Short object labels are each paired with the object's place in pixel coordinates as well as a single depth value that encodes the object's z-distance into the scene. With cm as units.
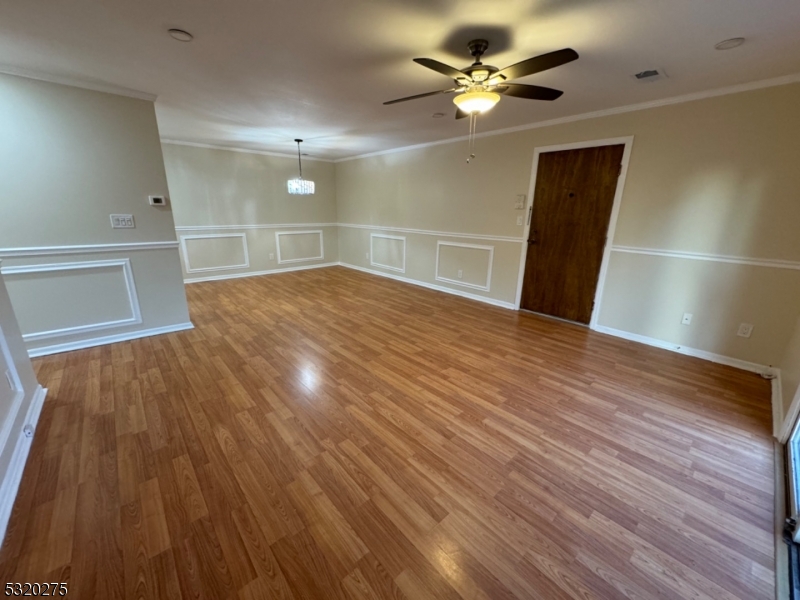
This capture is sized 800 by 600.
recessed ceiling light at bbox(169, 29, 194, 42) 181
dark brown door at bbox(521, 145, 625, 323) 333
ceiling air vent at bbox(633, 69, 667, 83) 224
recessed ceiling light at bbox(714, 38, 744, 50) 179
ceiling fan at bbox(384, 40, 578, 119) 171
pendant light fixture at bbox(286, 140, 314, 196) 529
